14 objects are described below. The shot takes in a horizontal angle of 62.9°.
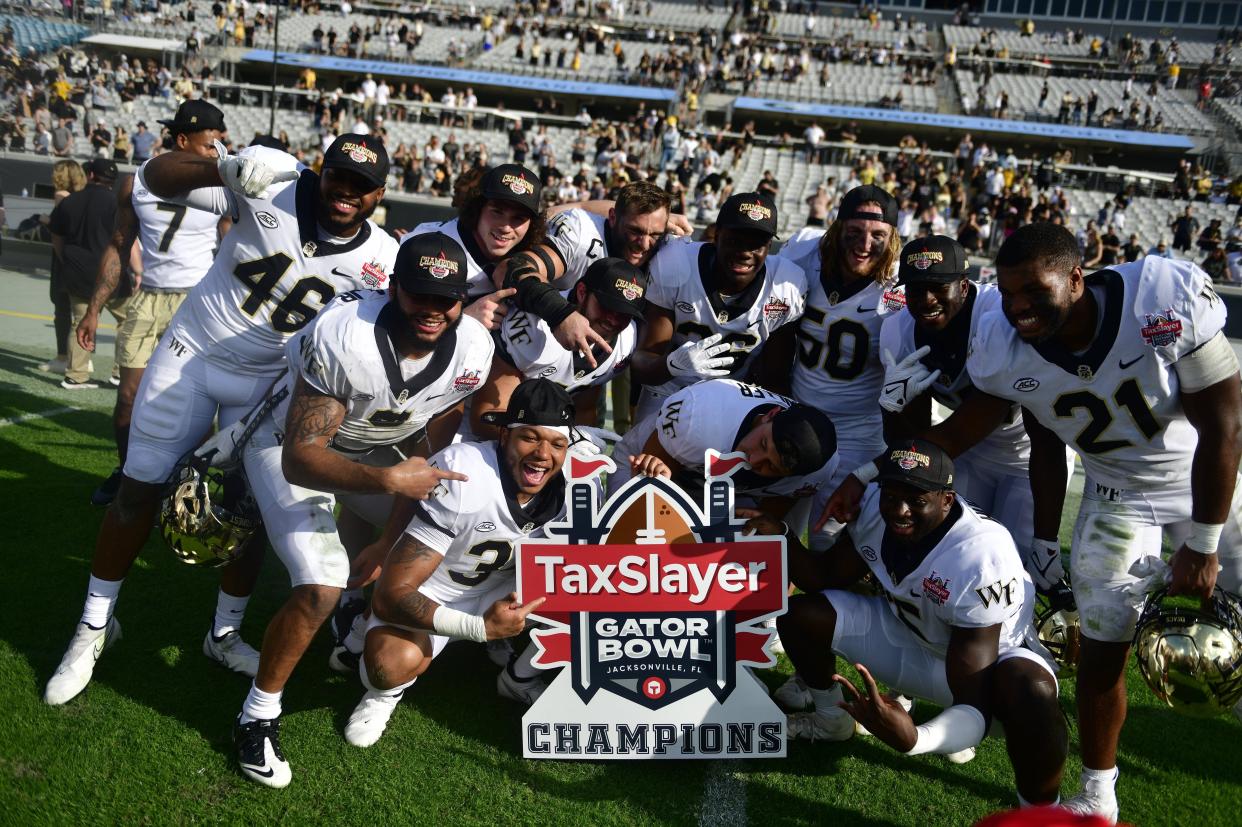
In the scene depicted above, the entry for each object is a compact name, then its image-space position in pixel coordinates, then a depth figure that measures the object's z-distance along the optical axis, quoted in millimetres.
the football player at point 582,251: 4062
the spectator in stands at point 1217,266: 16547
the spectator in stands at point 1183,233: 18577
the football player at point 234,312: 3980
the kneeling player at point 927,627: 3277
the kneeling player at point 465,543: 3602
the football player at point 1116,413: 3277
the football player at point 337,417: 3477
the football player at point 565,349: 4145
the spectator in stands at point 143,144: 20844
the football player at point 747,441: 3812
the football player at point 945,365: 3887
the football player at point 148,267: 6191
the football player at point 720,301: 4340
